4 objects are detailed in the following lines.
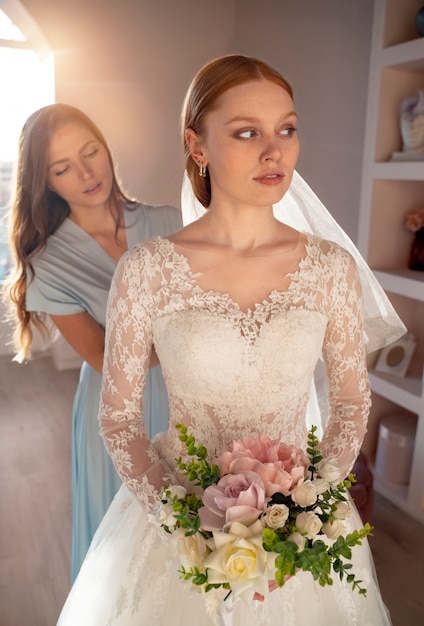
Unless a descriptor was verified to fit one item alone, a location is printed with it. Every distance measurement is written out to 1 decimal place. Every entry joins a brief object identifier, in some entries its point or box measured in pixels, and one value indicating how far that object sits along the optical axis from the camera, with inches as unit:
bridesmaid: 58.2
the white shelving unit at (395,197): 90.0
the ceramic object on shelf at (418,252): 99.0
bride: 43.2
